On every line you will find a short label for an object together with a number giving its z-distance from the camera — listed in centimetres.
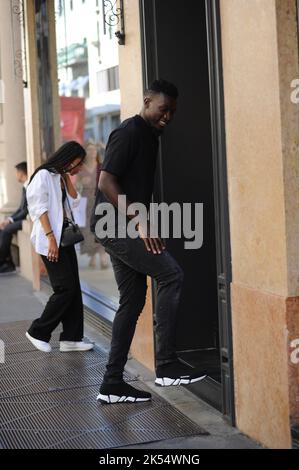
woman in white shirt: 680
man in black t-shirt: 499
